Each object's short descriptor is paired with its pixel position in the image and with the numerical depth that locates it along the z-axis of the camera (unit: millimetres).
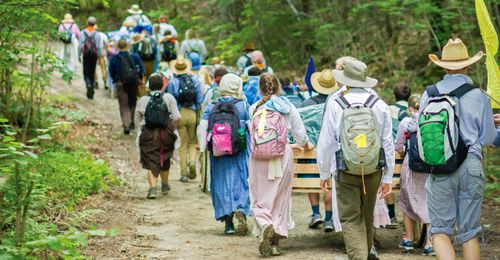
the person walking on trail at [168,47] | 23003
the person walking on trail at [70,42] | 24156
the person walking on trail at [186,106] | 15156
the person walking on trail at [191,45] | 21634
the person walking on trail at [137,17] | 24284
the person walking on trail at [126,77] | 19156
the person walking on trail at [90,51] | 23234
